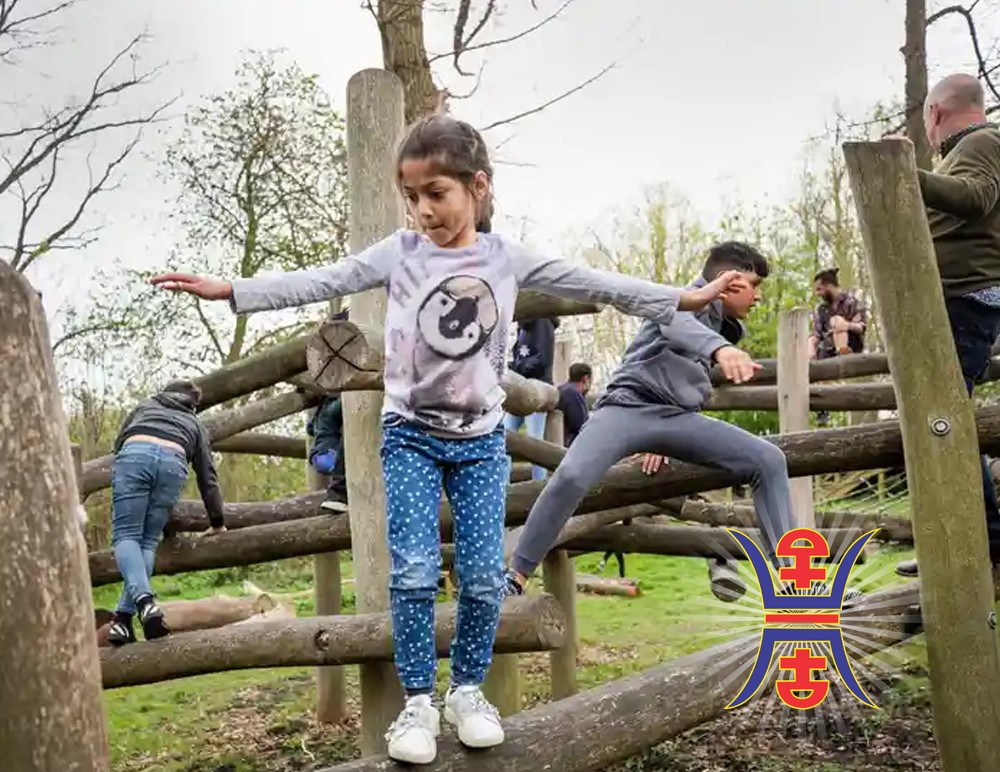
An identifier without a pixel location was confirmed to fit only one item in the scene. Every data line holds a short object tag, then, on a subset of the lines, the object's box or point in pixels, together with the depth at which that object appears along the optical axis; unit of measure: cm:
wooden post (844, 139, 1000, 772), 298
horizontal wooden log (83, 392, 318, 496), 575
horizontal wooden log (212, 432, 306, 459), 653
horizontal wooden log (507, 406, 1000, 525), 337
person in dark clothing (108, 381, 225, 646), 434
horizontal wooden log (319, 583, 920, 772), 251
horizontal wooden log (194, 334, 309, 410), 457
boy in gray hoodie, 341
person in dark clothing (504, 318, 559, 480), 686
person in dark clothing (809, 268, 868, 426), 883
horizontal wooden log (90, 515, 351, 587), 471
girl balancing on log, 244
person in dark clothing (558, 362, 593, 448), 709
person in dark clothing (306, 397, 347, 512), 529
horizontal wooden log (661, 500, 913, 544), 656
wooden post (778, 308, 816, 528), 670
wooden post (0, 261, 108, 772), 150
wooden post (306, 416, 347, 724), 659
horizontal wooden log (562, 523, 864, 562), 615
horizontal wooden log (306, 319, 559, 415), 299
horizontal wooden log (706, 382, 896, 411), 623
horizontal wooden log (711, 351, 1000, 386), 706
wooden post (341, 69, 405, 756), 392
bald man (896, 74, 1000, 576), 329
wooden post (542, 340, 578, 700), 640
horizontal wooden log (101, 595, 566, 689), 392
